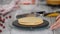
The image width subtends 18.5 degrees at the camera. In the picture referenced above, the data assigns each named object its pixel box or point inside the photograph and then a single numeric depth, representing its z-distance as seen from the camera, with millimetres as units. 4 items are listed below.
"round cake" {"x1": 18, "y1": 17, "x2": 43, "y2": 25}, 1024
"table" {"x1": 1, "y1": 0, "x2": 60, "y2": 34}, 973
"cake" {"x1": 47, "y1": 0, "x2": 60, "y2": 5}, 1535
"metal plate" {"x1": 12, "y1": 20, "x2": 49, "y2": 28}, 990
